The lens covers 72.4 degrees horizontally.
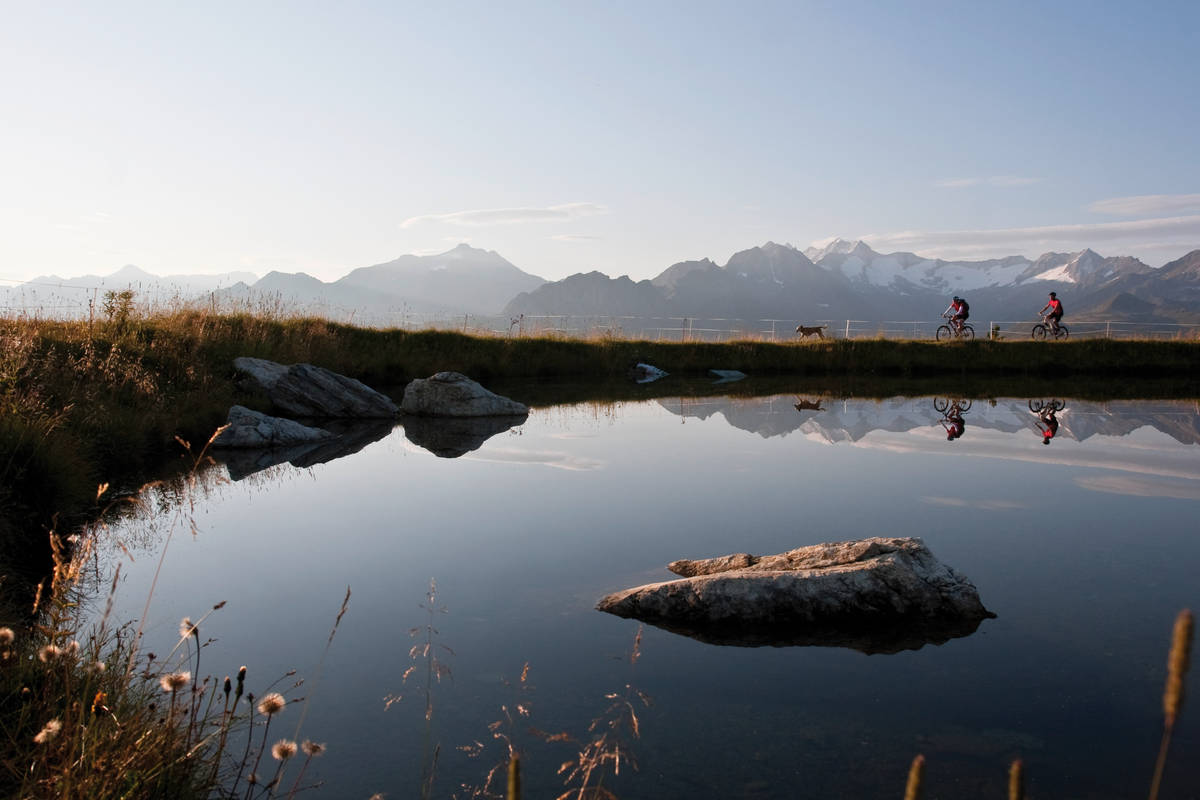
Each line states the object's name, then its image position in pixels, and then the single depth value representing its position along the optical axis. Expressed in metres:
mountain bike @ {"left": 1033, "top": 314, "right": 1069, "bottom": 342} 34.38
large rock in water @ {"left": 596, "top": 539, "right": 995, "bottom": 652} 5.49
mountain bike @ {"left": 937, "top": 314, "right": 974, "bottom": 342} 34.12
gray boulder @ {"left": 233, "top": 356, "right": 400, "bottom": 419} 15.96
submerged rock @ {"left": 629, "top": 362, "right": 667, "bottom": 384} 27.98
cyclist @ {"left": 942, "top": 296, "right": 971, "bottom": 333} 34.12
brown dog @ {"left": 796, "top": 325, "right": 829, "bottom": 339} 36.64
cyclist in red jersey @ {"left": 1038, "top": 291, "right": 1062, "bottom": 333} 33.76
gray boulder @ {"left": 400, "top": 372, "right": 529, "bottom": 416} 16.80
